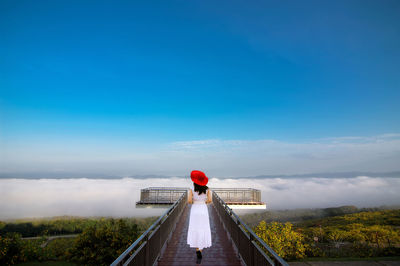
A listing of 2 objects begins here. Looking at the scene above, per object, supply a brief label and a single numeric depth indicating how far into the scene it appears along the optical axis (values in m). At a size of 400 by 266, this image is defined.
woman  6.25
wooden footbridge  4.29
